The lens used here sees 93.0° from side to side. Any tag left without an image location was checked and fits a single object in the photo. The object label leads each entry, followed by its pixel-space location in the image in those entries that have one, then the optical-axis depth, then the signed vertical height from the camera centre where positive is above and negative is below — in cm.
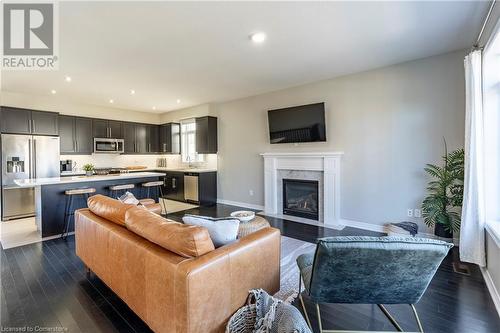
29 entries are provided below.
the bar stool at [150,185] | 498 -44
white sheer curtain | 255 -8
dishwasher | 621 -63
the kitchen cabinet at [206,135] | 635 +79
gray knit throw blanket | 137 -95
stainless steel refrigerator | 479 -2
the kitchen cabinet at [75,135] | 592 +77
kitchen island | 377 -56
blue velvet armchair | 137 -64
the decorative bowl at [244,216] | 297 -69
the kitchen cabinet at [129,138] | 711 +80
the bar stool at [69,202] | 387 -65
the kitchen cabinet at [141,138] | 741 +82
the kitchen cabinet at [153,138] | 774 +86
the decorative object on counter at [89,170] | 471 -11
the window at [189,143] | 702 +65
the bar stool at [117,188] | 446 -46
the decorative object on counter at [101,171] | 625 -18
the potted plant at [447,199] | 304 -48
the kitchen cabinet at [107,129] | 649 +102
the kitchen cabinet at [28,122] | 490 +95
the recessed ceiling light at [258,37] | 282 +154
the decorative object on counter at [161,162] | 823 +7
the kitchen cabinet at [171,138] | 745 +83
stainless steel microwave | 648 +53
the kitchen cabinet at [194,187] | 618 -63
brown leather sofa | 135 -70
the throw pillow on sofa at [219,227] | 174 -47
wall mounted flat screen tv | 457 +81
